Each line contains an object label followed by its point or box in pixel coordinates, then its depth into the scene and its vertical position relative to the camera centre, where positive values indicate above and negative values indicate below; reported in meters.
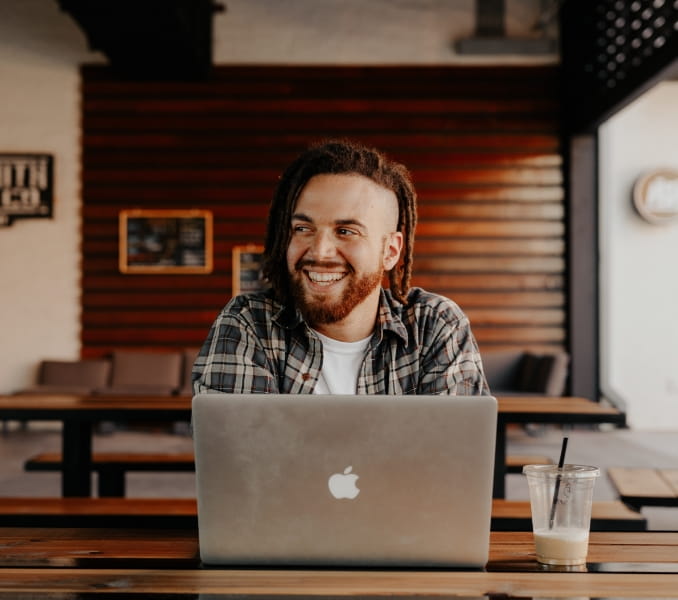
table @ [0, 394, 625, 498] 2.95 -0.43
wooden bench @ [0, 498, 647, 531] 1.69 -0.55
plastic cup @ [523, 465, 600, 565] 1.12 -0.31
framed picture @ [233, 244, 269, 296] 7.48 +0.38
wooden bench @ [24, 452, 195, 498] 3.27 -0.71
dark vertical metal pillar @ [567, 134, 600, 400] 7.33 +0.42
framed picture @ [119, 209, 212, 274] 7.49 +0.70
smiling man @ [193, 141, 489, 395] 1.70 -0.02
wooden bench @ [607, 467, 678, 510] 2.58 -0.65
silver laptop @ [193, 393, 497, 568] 1.01 -0.22
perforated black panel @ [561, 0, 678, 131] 5.30 +2.07
